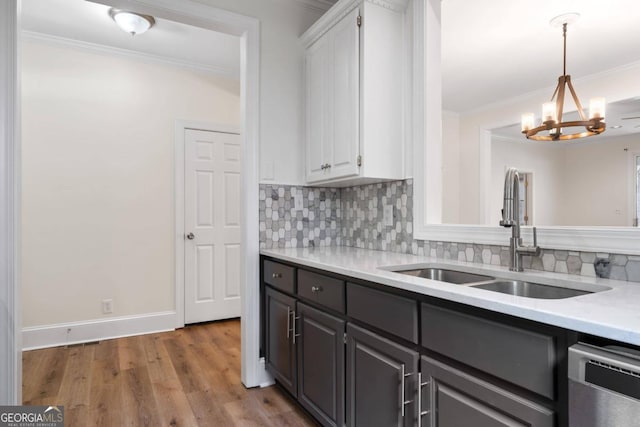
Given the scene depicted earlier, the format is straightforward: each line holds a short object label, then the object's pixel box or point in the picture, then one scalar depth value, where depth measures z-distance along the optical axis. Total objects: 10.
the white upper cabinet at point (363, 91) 2.08
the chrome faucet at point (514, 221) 1.51
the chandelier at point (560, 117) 3.09
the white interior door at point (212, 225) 3.74
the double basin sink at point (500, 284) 1.34
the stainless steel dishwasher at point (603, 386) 0.70
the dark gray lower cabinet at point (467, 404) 0.92
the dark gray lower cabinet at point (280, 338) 2.06
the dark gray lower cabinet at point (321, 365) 1.66
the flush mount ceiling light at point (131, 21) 2.72
